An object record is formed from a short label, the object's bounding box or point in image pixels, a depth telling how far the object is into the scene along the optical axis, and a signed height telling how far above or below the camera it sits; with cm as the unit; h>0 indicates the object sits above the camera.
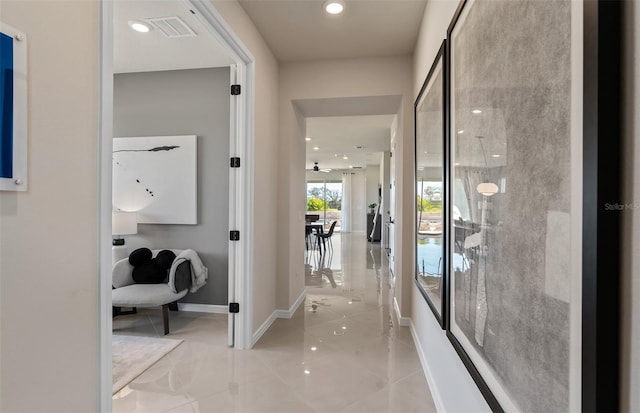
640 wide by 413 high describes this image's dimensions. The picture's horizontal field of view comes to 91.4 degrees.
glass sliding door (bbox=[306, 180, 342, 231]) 1488 +32
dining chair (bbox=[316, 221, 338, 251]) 784 -71
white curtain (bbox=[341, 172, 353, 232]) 1356 +25
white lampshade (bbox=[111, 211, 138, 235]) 327 -18
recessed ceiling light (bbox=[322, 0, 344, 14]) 242 +158
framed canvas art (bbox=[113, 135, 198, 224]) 371 +34
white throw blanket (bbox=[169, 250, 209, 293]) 332 -67
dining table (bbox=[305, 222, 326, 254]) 822 -59
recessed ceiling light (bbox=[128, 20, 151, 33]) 267 +157
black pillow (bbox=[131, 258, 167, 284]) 339 -74
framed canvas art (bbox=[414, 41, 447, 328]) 171 +11
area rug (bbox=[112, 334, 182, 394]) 230 -125
